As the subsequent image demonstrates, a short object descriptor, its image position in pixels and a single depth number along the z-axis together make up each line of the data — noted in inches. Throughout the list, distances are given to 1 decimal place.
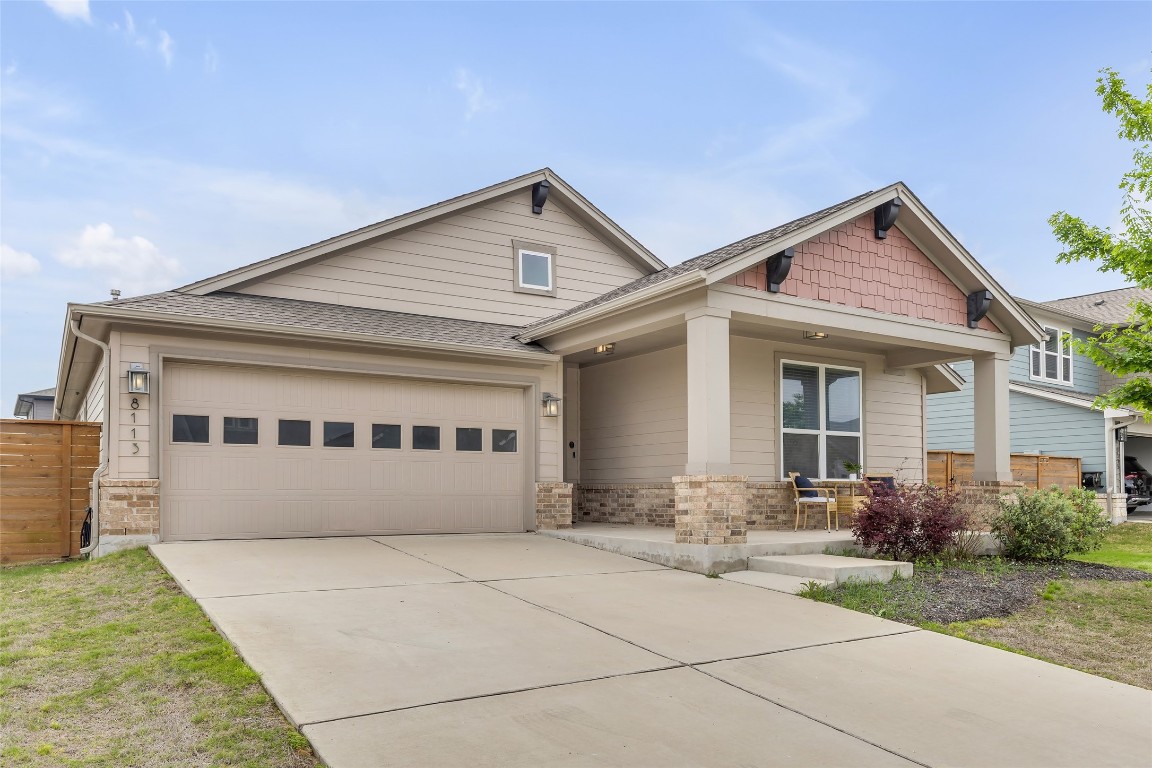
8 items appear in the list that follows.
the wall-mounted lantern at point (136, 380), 368.8
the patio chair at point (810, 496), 480.3
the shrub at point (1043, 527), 418.6
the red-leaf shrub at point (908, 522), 381.4
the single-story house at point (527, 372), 373.4
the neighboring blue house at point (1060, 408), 769.6
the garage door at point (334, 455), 389.7
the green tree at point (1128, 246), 374.6
